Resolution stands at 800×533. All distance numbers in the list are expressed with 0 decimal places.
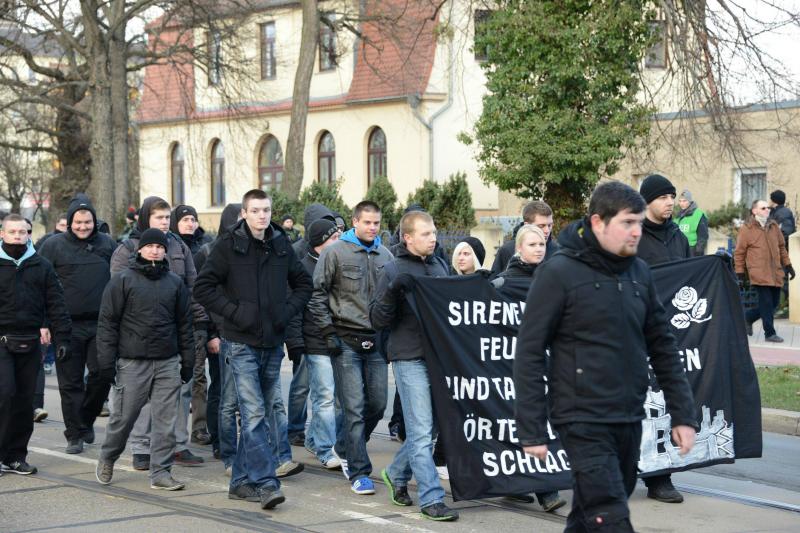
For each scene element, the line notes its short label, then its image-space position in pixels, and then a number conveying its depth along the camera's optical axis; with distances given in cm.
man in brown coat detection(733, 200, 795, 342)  2749
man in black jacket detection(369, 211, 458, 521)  1169
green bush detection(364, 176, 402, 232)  5129
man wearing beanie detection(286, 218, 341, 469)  1371
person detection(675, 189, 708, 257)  2623
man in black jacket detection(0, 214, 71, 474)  1409
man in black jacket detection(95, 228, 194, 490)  1331
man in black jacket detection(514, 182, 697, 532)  801
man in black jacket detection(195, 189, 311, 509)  1222
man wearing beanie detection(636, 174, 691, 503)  1253
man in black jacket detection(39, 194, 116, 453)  1595
